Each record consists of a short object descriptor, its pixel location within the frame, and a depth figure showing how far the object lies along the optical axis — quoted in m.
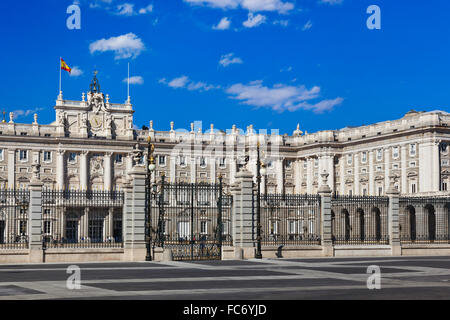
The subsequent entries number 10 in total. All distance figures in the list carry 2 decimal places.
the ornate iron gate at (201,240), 40.88
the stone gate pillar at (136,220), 39.12
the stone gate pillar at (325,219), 44.12
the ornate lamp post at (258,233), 41.25
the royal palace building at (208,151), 116.44
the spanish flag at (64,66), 108.56
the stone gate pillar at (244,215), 41.69
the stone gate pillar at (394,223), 46.88
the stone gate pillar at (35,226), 37.50
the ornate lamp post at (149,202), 38.81
